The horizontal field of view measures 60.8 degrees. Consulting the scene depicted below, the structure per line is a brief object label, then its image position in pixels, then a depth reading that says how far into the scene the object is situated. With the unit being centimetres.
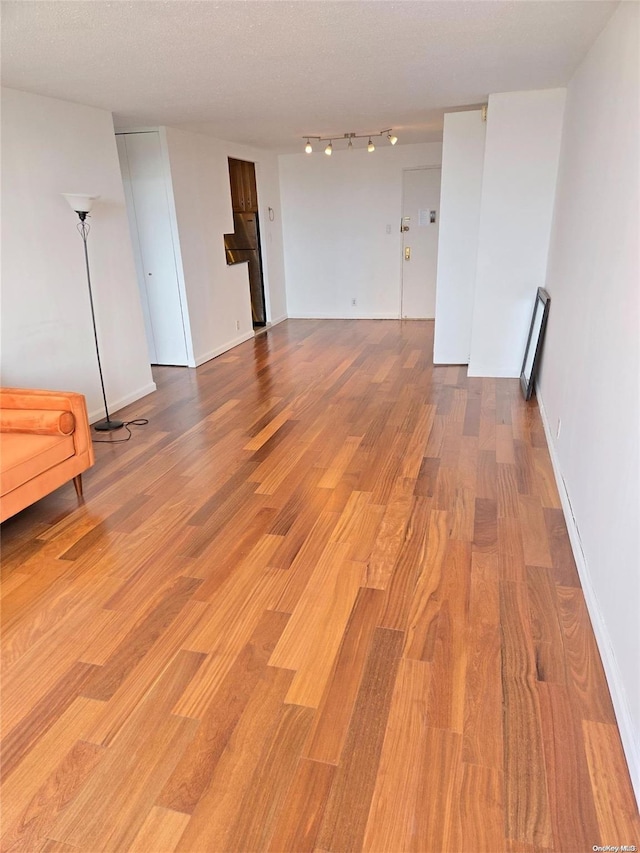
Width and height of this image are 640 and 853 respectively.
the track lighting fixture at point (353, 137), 608
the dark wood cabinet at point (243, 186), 686
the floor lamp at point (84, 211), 371
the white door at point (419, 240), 747
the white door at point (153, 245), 536
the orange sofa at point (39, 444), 271
